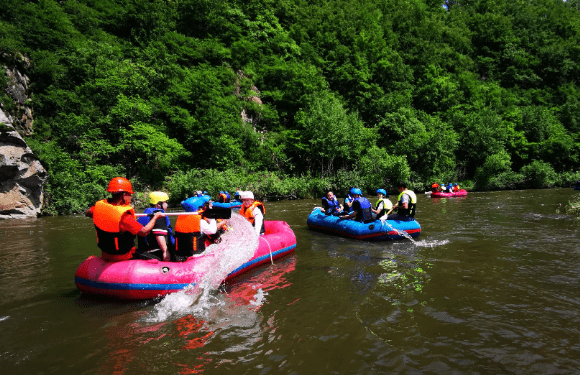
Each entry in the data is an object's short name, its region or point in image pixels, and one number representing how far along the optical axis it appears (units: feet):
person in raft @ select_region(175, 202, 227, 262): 17.25
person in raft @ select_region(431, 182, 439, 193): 67.15
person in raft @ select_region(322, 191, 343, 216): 33.16
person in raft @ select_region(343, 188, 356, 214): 31.85
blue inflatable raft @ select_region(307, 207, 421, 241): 26.45
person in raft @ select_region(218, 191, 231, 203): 39.47
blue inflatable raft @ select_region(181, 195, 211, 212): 17.49
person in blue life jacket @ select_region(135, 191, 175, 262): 16.61
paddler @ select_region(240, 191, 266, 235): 22.43
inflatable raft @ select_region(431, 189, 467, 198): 66.59
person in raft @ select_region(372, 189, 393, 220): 28.04
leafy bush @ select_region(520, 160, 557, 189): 87.56
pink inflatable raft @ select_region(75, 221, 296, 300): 14.37
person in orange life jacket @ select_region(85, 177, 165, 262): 13.94
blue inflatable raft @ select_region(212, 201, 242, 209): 26.70
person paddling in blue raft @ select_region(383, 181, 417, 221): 27.20
